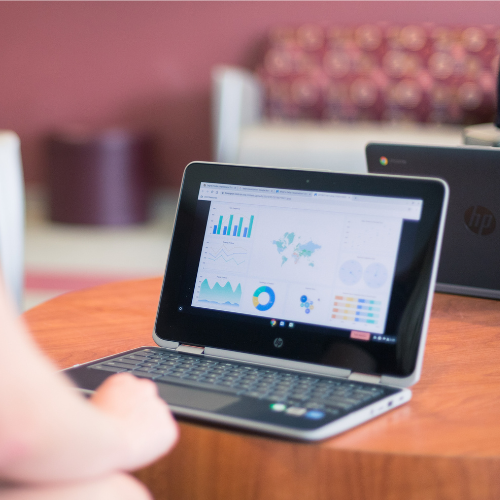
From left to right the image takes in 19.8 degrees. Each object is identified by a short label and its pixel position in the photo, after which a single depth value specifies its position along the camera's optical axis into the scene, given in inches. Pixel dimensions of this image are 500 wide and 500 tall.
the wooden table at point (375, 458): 50.2
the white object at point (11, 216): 88.4
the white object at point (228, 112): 210.1
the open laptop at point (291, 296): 54.2
